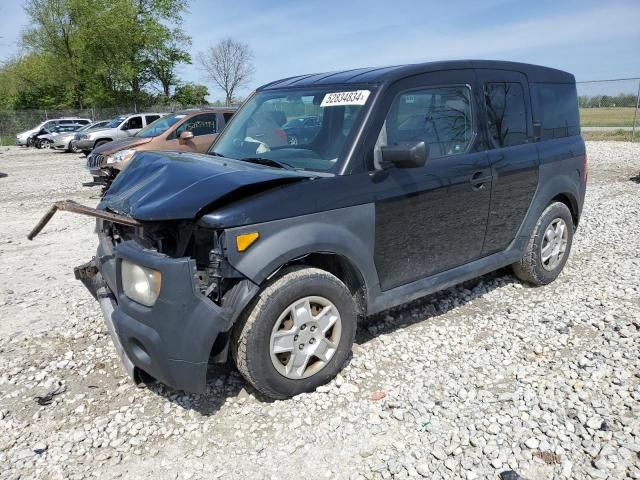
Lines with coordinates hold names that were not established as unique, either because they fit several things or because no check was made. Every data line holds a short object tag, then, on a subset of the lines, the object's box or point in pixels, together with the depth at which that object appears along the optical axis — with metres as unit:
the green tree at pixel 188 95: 44.56
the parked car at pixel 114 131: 19.75
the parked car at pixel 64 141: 24.33
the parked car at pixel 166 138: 10.69
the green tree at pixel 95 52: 38.66
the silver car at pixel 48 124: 29.48
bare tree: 51.53
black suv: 2.75
